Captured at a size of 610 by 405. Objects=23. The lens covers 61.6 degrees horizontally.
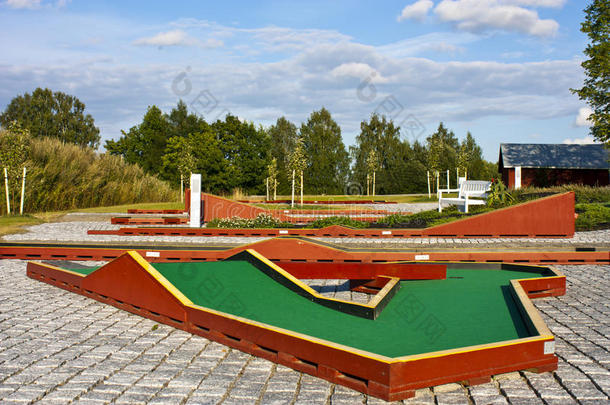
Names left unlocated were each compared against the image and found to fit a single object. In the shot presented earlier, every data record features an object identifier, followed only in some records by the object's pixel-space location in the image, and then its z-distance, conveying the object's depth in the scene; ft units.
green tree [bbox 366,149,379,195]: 126.00
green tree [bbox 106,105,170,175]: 144.25
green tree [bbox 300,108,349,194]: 149.79
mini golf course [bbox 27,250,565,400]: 11.27
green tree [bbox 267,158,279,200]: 112.78
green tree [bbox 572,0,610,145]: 86.17
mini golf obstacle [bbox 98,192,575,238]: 40.14
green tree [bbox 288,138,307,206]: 89.10
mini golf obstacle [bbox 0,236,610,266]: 25.67
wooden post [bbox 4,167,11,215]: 64.81
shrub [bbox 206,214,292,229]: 49.19
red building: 113.09
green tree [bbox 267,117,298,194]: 174.07
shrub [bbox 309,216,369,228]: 47.16
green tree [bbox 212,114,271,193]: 131.54
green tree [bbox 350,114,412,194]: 147.74
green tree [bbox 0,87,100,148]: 178.50
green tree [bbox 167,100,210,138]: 146.72
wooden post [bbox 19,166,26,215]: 65.87
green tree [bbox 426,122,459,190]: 116.98
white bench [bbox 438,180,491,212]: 54.39
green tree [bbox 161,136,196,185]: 97.76
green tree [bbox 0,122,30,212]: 65.87
